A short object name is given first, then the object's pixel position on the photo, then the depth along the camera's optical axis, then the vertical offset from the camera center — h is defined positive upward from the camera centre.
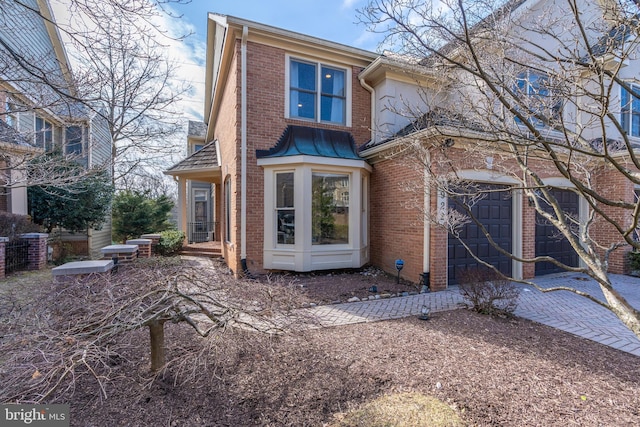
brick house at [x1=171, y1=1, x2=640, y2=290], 7.42 +0.87
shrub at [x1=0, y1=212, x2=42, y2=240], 8.16 -0.38
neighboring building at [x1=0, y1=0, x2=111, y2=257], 4.65 +1.87
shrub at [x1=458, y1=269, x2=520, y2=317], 5.16 -1.43
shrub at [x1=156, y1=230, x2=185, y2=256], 11.16 -1.19
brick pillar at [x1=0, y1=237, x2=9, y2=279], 7.39 -1.01
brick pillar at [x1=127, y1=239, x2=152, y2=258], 9.55 -1.15
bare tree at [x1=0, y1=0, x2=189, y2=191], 3.64 +2.35
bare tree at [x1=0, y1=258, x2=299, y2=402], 2.27 -0.95
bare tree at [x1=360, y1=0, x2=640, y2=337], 2.27 +1.43
